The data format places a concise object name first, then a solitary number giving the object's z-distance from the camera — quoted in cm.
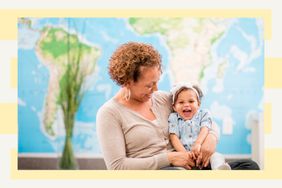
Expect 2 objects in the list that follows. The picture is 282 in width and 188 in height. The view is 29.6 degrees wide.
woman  218
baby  228
